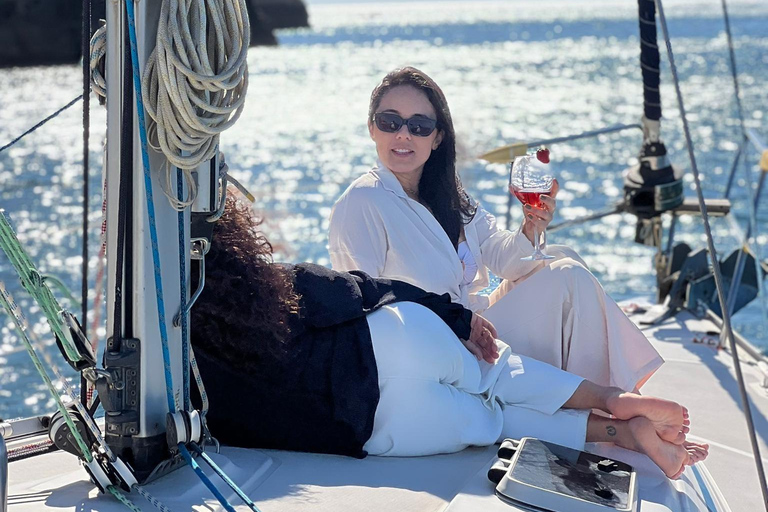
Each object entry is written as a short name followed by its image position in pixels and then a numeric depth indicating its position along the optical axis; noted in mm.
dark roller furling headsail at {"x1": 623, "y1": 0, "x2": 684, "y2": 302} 4070
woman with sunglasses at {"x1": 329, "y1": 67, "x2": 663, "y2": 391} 2553
